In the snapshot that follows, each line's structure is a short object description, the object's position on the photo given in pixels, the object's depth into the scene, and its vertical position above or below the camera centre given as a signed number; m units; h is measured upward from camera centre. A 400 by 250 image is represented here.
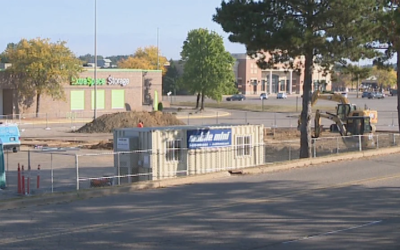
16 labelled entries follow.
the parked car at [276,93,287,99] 116.29 +1.56
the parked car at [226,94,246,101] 111.50 +1.09
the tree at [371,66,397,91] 146.95 +6.53
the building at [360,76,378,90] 181.50 +6.07
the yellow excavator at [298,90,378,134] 41.91 -0.38
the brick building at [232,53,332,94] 129.38 +5.42
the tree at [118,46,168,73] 124.88 +9.08
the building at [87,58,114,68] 138.32 +9.88
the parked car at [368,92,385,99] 115.83 +1.65
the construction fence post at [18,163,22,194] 19.36 -2.55
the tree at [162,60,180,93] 129.00 +5.42
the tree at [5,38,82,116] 62.03 +3.72
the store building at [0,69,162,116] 64.44 +1.13
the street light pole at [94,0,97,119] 58.97 +5.37
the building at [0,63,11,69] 65.71 +4.22
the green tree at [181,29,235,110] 78.94 +4.93
